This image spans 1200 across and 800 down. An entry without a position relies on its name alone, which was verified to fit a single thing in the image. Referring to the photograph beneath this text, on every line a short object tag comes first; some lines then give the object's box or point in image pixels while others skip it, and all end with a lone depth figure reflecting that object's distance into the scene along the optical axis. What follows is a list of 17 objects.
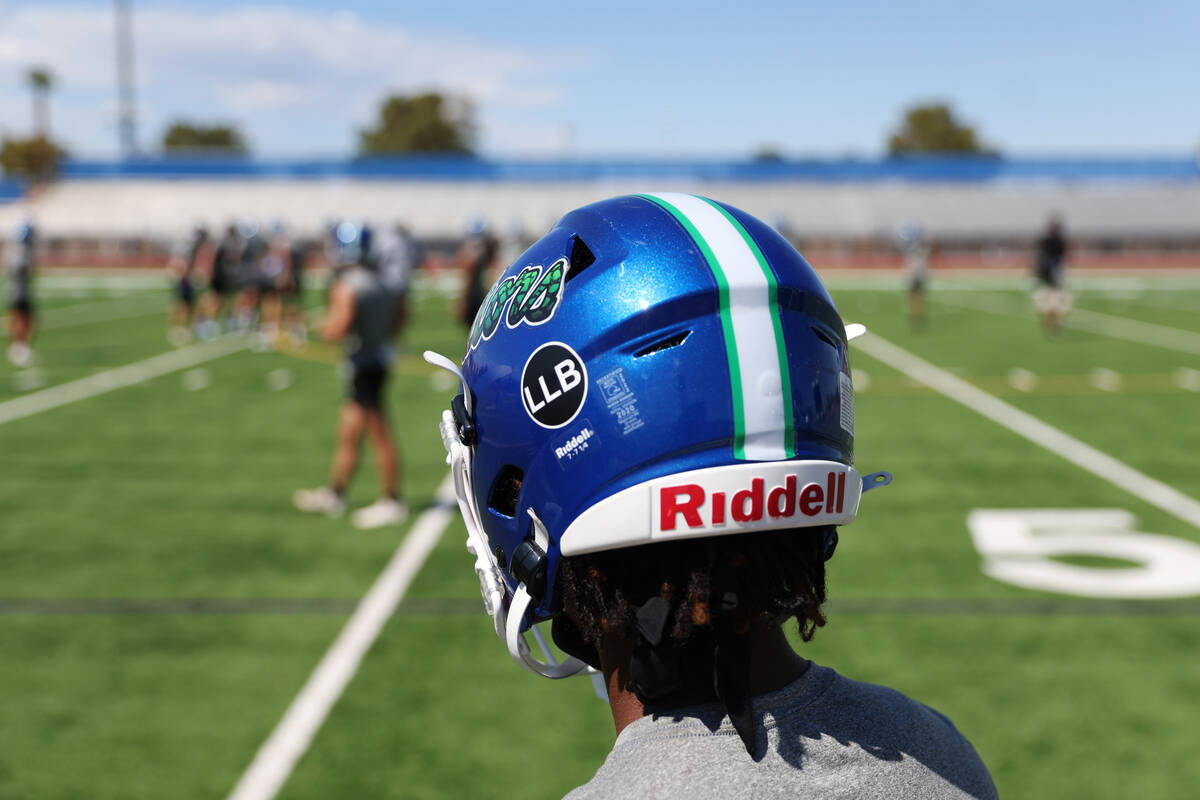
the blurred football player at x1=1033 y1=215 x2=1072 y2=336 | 20.48
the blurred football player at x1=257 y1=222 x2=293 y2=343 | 19.32
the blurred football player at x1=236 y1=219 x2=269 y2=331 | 19.97
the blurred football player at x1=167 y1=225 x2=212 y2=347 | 19.81
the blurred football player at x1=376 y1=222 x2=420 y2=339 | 15.91
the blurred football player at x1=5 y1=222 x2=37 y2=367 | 15.40
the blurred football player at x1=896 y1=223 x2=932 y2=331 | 21.91
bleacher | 60.34
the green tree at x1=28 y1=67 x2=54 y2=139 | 89.69
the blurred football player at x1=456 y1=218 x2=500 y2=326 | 13.91
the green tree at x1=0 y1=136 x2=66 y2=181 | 88.69
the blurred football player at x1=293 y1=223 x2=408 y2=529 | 7.75
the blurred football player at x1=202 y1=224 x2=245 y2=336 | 20.45
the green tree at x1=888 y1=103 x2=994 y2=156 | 99.31
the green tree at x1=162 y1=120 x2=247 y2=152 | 109.06
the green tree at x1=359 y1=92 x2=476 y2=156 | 100.06
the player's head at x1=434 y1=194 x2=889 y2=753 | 1.43
